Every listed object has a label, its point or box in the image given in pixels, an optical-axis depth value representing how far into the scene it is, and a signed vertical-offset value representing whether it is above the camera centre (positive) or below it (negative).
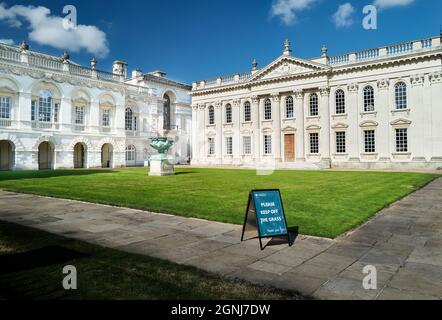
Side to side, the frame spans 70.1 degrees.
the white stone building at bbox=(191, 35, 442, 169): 31.09 +6.10
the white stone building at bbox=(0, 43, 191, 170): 31.77 +6.25
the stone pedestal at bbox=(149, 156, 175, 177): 22.92 -0.08
